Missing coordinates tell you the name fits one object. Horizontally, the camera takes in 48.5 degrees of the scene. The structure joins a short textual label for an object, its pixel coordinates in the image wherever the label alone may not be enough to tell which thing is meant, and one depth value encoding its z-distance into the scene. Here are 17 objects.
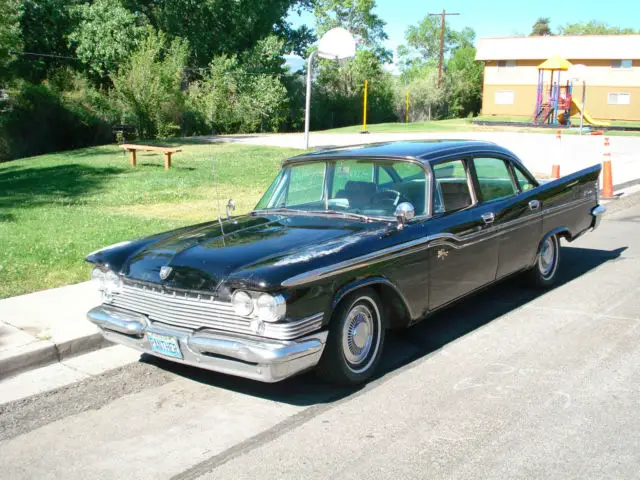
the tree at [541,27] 113.94
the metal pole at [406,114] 48.88
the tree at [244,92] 36.06
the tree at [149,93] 28.05
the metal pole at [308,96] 17.11
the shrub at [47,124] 27.61
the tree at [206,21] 38.97
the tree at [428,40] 101.00
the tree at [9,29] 27.92
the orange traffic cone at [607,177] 13.41
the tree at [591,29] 106.81
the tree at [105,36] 34.22
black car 4.39
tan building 45.69
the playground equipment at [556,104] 38.75
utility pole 53.59
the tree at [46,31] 35.28
